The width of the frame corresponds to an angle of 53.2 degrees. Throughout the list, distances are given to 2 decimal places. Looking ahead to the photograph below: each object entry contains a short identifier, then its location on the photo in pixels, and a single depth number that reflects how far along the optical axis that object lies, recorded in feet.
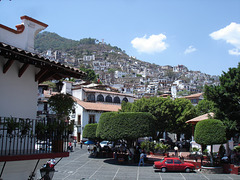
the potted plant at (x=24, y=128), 23.14
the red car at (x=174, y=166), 69.31
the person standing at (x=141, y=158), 78.19
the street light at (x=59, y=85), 34.25
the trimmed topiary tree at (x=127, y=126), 82.64
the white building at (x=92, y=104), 153.79
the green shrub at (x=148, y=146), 98.49
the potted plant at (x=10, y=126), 21.48
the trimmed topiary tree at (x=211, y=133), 69.46
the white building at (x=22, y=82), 22.89
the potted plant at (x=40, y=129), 24.86
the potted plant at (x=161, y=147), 95.50
